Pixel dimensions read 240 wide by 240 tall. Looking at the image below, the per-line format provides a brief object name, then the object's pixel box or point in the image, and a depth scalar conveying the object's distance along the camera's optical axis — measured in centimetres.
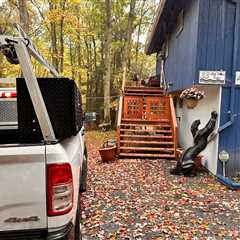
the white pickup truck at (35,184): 159
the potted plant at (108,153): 691
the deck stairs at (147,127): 732
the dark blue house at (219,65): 546
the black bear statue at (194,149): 551
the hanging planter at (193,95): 566
